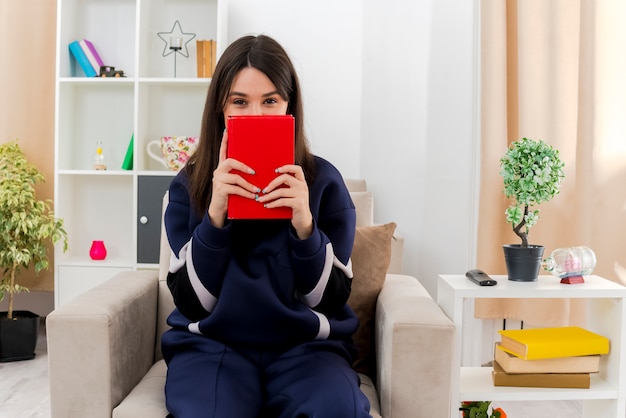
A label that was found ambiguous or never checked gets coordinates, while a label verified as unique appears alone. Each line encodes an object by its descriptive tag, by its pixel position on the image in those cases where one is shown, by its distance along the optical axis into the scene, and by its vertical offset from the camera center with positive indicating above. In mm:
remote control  1646 -185
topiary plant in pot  1701 +35
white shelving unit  2969 +354
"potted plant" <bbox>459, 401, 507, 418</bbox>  1753 -520
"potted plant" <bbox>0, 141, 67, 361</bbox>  2818 -174
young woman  1342 -168
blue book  3045 +576
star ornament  3125 +684
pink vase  3074 -251
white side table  1624 -318
